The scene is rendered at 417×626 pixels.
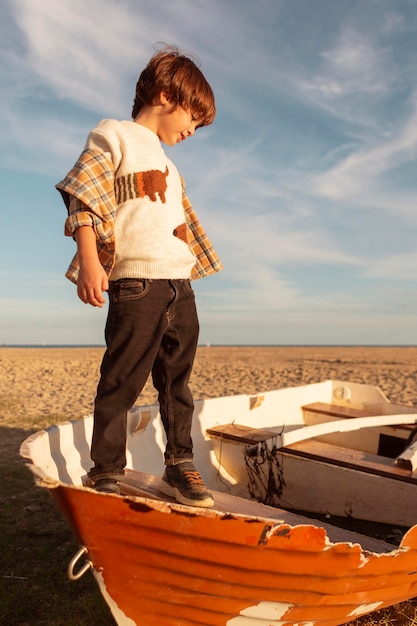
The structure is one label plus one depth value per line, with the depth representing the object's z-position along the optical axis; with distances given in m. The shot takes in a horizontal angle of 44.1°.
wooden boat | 1.78
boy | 2.15
